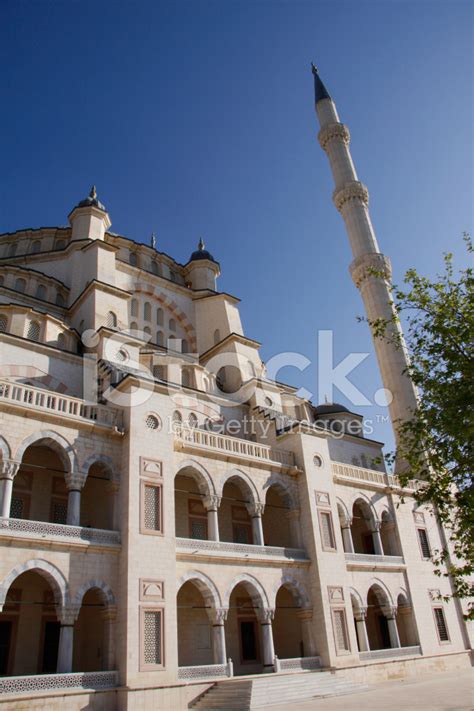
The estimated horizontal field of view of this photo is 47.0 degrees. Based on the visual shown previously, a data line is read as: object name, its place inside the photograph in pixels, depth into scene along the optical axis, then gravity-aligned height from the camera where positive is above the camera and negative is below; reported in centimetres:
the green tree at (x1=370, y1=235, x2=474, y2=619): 1229 +475
